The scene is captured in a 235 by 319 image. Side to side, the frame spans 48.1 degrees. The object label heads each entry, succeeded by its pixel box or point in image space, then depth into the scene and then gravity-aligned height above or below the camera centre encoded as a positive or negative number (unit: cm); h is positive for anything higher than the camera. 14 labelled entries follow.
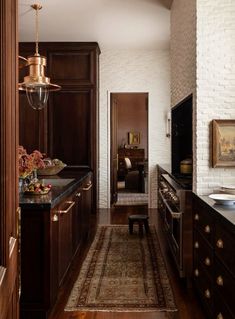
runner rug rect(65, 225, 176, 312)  208 -117
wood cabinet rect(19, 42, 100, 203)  468 +75
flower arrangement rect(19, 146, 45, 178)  212 -8
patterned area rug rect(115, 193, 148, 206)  562 -103
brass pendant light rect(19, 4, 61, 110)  279 +80
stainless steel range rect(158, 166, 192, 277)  230 -67
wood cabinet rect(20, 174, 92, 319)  178 -73
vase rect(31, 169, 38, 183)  231 -20
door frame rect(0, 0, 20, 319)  70 -1
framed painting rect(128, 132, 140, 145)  872 +53
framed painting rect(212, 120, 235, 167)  226 +9
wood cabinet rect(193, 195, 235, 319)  143 -66
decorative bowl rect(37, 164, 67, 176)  322 -20
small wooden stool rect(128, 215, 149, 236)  367 -95
